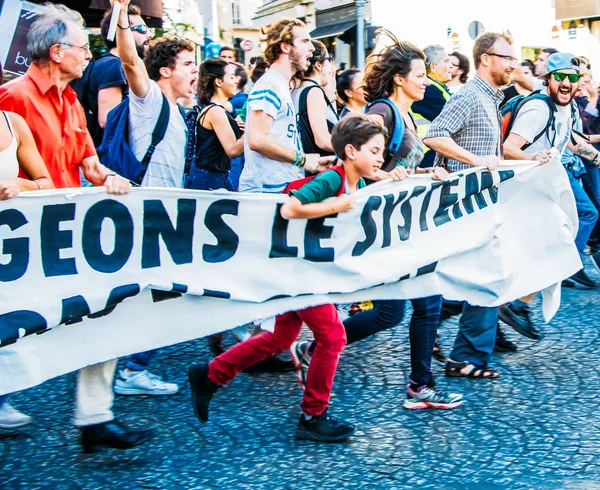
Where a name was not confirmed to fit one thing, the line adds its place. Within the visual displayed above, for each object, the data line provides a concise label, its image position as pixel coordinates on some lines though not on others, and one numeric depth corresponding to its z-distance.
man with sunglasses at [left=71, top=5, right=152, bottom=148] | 5.56
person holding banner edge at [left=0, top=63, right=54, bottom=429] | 3.61
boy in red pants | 3.92
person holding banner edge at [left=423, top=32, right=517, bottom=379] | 4.90
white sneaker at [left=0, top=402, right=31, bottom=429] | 4.14
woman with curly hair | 4.38
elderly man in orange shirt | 3.78
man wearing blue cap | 5.59
